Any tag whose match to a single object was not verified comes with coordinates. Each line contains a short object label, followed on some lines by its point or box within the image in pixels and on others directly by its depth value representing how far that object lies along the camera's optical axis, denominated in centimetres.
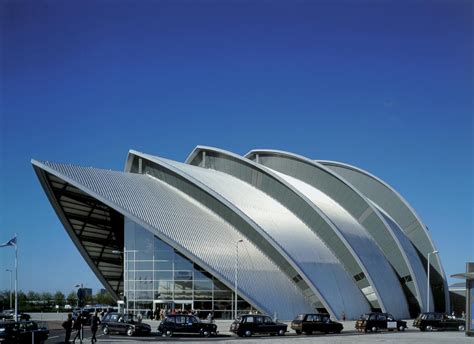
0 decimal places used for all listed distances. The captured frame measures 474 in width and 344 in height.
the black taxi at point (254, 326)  3984
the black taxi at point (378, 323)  4472
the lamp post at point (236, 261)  5126
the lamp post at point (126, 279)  5528
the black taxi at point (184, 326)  3947
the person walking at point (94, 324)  3238
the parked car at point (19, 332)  2942
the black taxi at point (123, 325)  3944
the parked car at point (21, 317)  4359
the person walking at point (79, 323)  3128
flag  5029
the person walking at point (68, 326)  3104
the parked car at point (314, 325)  4200
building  5344
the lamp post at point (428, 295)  6339
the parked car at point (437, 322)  4647
